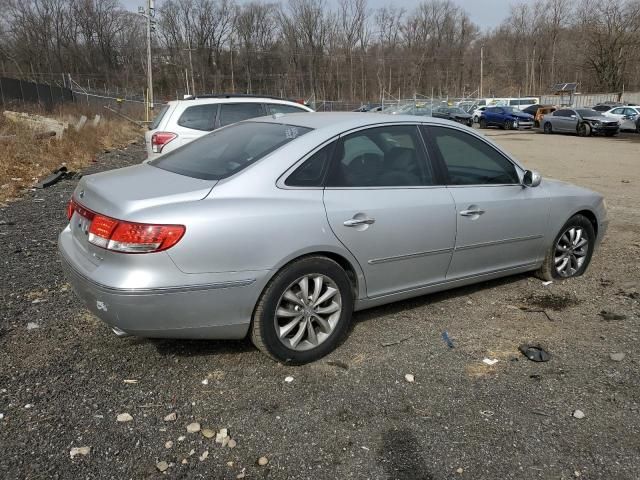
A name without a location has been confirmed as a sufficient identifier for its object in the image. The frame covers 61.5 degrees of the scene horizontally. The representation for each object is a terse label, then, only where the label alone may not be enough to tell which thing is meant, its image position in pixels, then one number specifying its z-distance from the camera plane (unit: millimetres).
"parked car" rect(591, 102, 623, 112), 36319
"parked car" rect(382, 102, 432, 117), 37375
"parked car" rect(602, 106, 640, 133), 29998
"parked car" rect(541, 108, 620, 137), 28812
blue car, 36562
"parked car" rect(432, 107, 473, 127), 40281
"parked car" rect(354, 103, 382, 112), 49603
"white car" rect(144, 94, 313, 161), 8617
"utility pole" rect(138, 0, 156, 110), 28000
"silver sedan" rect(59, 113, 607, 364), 2912
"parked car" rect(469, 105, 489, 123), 40231
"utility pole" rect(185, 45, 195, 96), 74388
